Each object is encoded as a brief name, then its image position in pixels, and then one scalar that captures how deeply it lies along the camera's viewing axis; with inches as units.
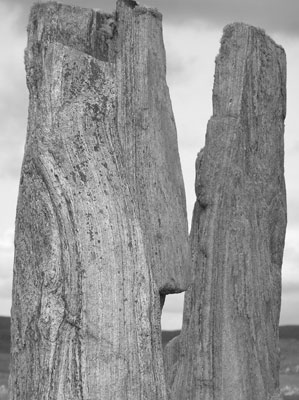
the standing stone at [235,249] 653.3
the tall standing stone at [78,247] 446.3
